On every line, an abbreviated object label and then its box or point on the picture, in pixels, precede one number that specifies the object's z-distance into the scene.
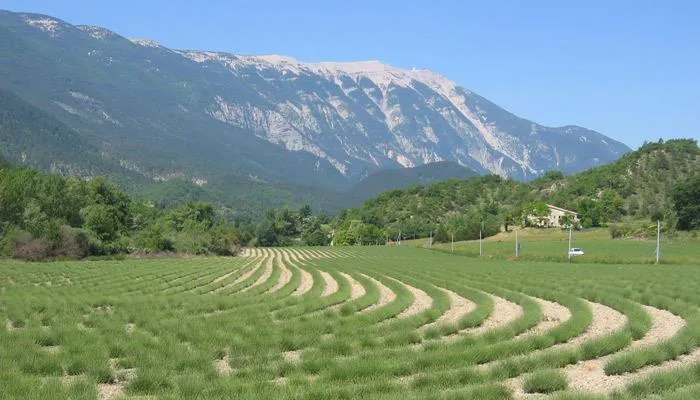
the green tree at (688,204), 120.38
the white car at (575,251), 70.74
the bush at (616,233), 123.66
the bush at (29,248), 76.38
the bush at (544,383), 10.70
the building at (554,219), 164.50
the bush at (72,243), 83.38
